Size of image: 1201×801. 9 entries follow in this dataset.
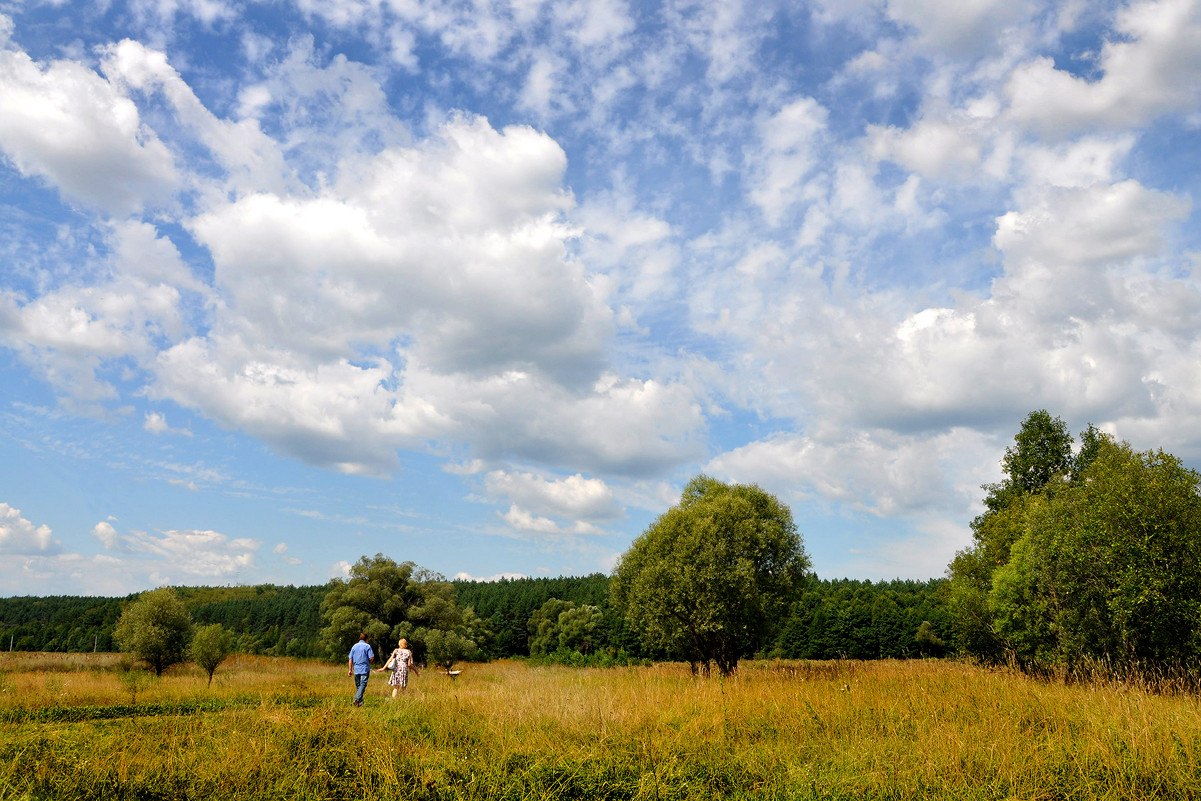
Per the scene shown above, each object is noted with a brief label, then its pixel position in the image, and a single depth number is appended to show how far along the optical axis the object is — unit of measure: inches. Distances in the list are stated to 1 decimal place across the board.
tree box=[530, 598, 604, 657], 3440.0
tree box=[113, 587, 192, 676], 1333.7
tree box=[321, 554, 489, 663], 1728.6
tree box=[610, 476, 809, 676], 1159.0
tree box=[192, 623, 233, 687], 1219.9
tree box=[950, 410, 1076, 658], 1518.2
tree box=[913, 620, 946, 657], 3361.2
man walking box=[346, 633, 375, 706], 665.8
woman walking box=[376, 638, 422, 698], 710.5
